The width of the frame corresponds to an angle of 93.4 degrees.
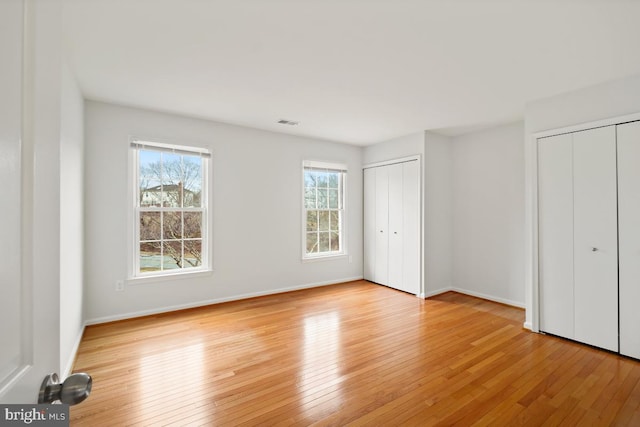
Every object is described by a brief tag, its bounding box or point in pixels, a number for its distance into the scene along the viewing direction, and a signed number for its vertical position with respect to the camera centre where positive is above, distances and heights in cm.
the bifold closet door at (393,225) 468 -17
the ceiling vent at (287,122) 409 +128
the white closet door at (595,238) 277 -21
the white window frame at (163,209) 360 +8
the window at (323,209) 511 +11
